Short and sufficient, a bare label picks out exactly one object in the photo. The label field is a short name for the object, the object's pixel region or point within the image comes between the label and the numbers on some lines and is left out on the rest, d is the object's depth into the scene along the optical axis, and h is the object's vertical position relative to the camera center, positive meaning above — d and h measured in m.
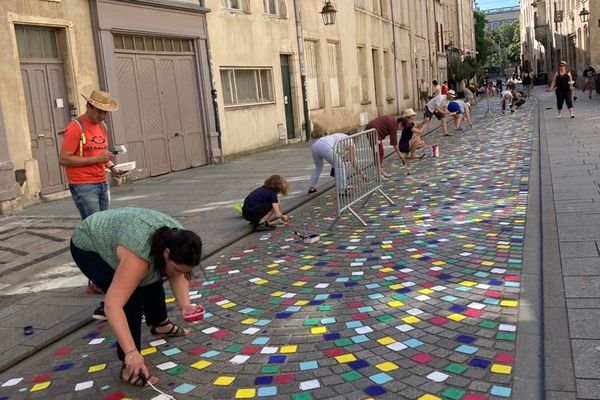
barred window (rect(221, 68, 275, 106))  16.83 +1.04
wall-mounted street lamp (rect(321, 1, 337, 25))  20.06 +3.32
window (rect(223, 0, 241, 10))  16.80 +3.32
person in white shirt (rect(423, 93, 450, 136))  18.12 -0.15
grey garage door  12.98 +0.60
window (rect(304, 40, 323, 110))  21.80 +1.47
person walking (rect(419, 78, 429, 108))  36.12 +0.63
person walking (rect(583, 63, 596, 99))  30.67 +0.69
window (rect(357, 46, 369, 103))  27.53 +1.68
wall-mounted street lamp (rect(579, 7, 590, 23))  36.28 +4.52
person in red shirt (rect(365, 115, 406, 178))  10.77 -0.31
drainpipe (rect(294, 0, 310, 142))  20.27 +1.64
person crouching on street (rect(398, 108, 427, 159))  13.02 -0.78
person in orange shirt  5.20 -0.17
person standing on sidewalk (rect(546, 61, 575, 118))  18.48 +0.17
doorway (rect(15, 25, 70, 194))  10.70 +0.79
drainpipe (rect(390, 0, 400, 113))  32.34 +3.13
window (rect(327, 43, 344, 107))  23.72 +1.48
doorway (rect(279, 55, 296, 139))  20.08 +0.70
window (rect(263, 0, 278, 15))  18.97 +3.53
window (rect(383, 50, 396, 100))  31.78 +1.68
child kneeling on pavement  7.70 -1.08
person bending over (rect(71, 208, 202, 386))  3.25 -0.73
